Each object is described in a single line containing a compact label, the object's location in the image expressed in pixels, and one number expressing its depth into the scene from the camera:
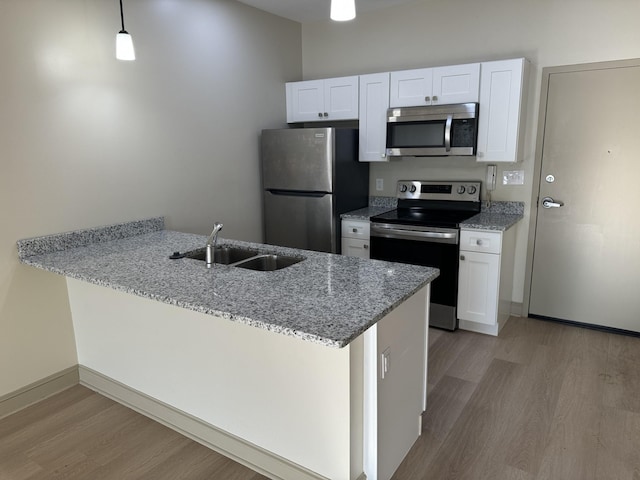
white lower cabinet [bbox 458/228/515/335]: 3.32
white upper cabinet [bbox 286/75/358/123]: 3.94
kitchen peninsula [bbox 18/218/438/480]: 1.73
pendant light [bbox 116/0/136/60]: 2.45
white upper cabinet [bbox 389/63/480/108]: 3.40
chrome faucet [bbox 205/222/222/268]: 2.30
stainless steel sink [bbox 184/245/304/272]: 2.49
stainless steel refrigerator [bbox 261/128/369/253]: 3.77
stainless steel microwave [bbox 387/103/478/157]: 3.43
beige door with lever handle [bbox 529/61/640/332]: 3.28
